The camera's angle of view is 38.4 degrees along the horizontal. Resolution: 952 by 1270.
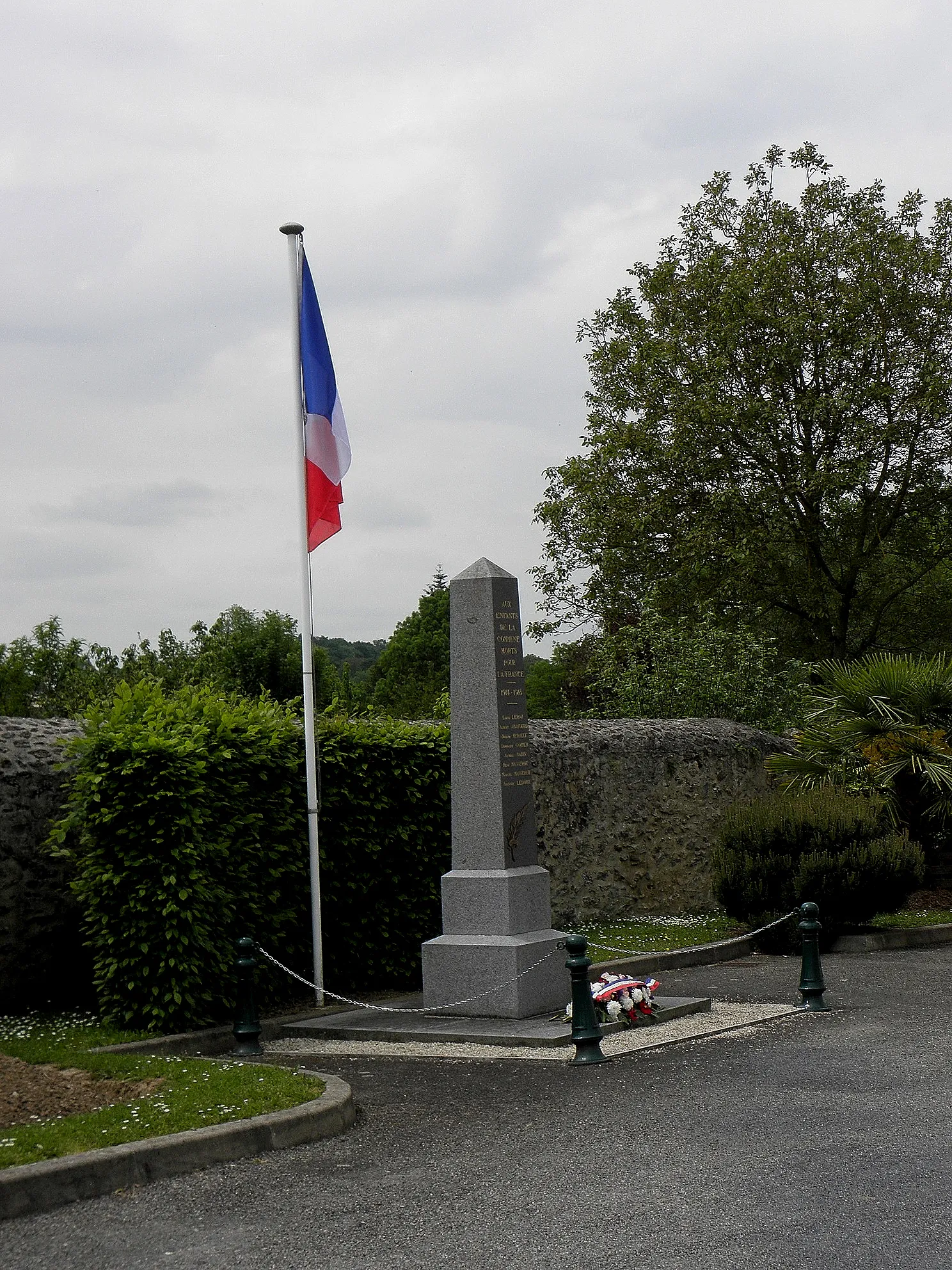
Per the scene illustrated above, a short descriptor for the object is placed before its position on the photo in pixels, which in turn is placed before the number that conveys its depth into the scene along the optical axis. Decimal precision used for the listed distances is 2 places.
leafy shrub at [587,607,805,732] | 21.95
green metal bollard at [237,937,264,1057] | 9.61
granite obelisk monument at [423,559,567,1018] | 10.50
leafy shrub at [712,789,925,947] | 14.74
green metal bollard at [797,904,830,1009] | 10.91
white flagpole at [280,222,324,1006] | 11.37
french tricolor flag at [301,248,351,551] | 12.20
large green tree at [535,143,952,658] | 27.50
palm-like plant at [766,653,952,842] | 17.41
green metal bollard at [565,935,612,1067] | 8.88
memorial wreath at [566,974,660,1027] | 10.19
